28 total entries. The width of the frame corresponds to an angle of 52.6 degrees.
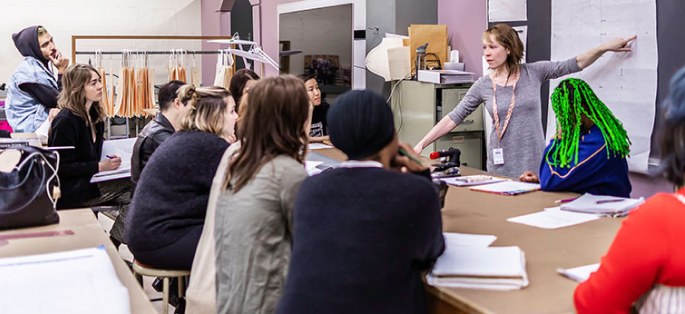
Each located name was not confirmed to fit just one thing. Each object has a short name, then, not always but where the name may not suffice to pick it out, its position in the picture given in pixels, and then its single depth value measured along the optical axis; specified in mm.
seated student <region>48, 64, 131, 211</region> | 3418
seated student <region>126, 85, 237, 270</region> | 2484
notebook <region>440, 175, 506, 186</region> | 3041
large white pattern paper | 3369
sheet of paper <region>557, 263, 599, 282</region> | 1755
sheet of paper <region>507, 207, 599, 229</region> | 2303
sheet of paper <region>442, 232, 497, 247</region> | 2037
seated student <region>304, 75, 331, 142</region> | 4422
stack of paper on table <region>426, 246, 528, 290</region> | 1730
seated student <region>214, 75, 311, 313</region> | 1982
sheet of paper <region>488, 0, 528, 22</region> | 4273
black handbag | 2285
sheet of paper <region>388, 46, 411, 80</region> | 5137
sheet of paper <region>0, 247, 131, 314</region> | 1654
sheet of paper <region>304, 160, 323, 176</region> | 3224
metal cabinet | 4777
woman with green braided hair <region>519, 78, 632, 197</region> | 2713
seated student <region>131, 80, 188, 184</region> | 3271
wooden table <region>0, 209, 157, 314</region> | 1814
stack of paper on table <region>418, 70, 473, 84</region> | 4719
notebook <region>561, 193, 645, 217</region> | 2402
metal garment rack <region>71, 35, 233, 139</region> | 5815
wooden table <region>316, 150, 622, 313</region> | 1641
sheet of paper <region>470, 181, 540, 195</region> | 2818
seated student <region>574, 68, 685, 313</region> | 1330
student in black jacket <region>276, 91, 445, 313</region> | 1615
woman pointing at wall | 3600
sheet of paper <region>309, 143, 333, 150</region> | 4168
